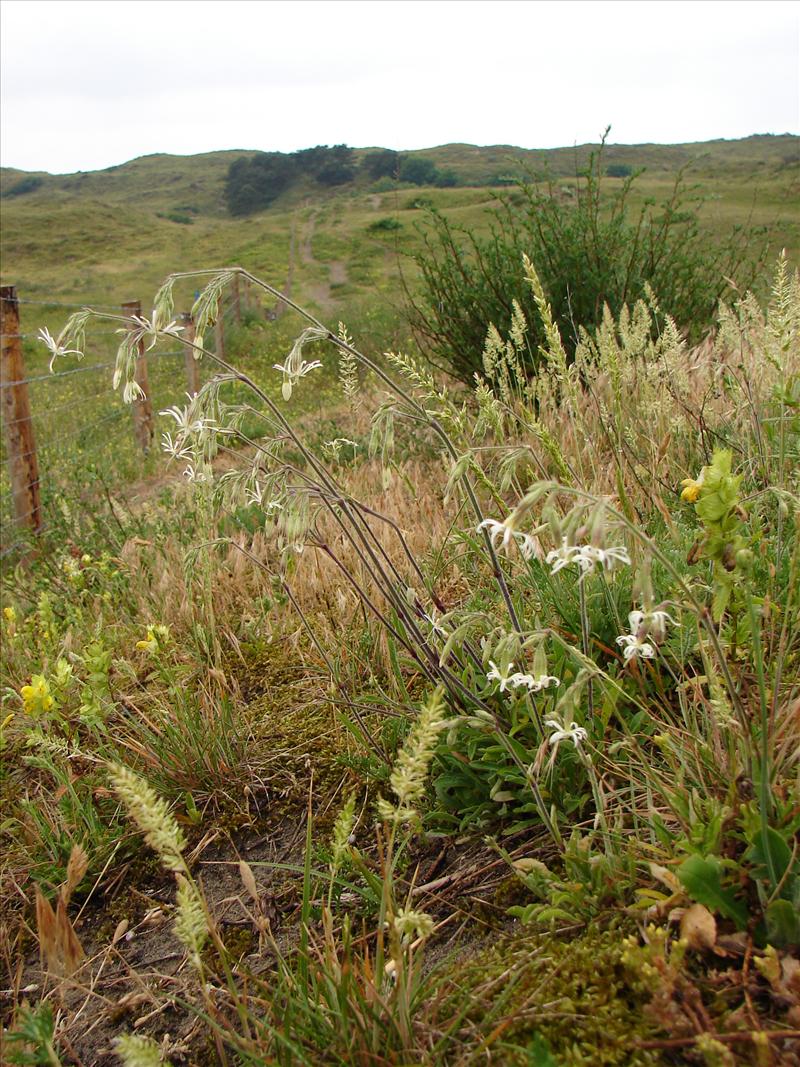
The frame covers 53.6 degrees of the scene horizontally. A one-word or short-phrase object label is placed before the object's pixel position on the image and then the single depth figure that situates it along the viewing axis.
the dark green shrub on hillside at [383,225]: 38.77
